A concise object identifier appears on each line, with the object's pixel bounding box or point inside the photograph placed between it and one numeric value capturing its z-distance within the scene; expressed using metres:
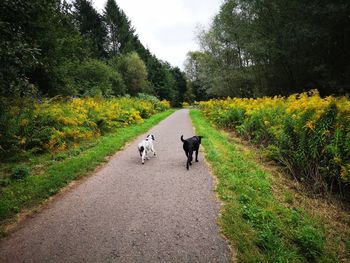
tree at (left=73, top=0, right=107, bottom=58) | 46.66
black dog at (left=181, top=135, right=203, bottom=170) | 6.90
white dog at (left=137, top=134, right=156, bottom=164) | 7.64
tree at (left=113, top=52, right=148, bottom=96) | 41.75
